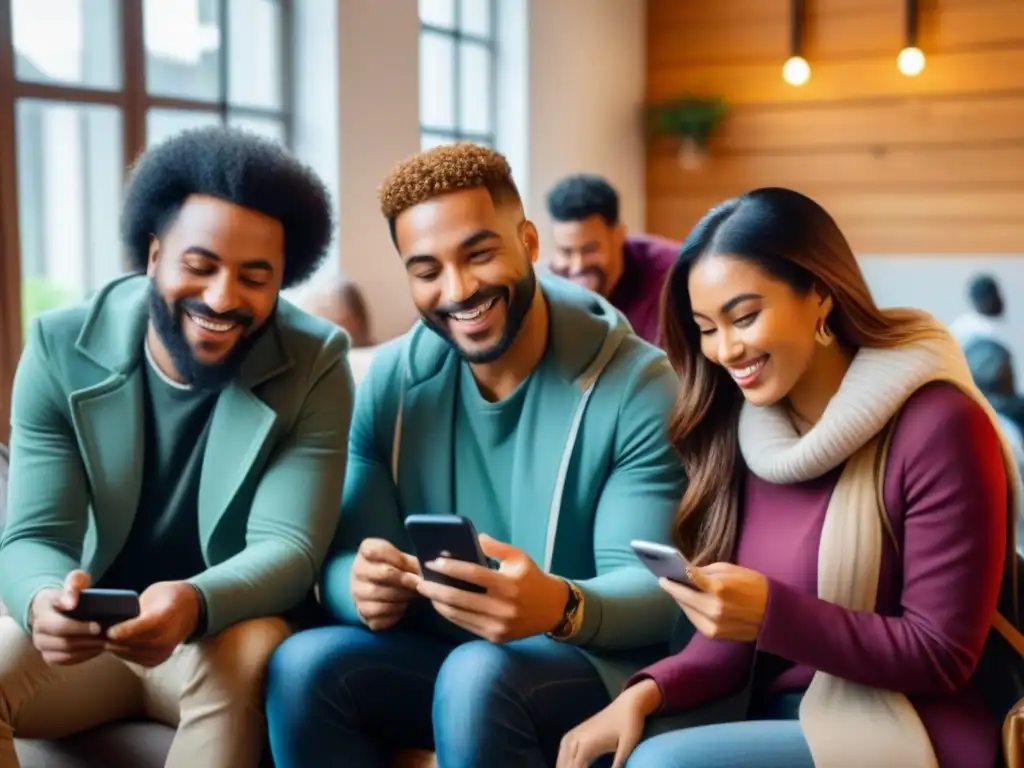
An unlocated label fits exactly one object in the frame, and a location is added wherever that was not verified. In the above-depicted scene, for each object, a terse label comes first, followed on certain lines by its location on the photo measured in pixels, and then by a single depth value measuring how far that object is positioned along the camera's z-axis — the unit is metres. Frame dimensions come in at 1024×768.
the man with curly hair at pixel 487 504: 1.73
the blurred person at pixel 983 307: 5.25
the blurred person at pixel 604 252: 3.92
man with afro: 1.94
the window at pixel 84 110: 3.90
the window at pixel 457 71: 5.99
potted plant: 6.89
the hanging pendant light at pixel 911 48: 6.39
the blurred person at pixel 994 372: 4.55
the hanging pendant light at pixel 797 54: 6.70
